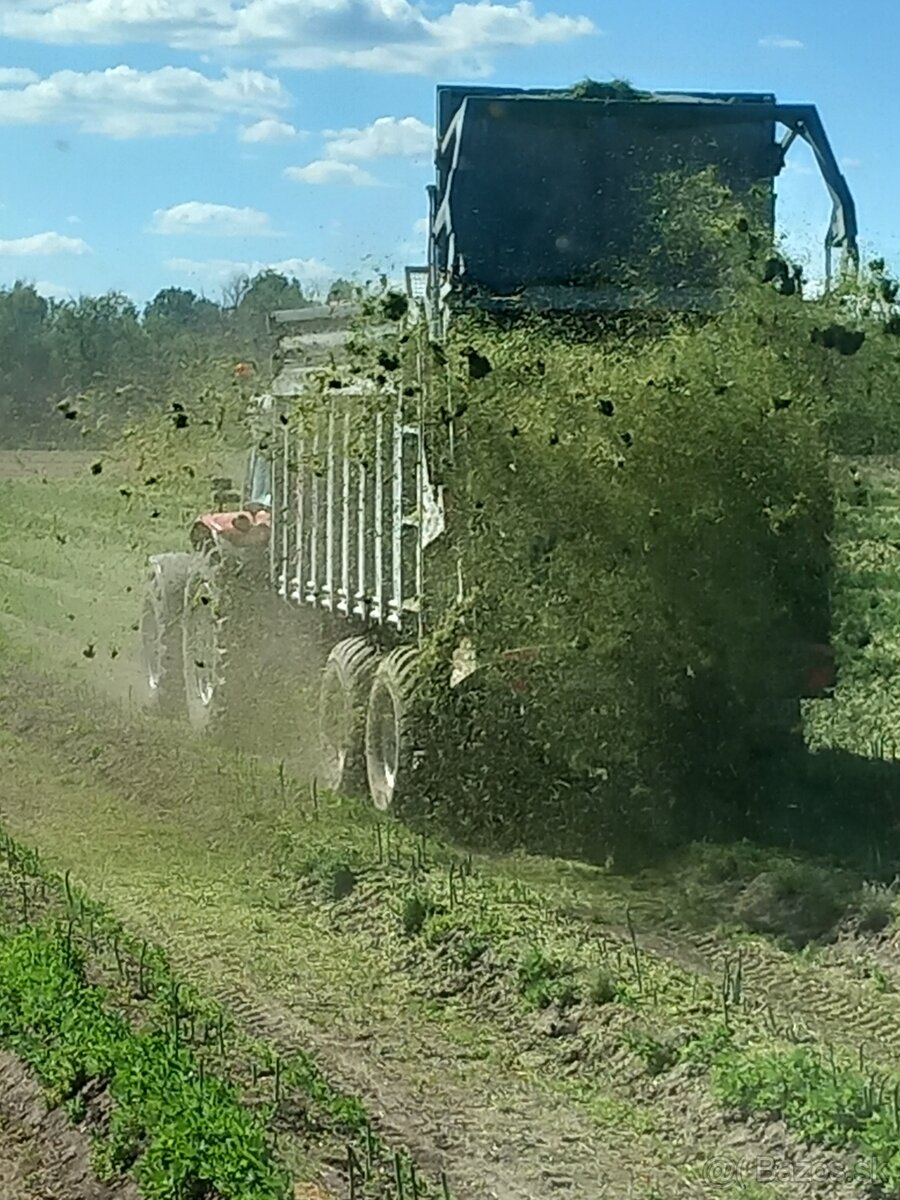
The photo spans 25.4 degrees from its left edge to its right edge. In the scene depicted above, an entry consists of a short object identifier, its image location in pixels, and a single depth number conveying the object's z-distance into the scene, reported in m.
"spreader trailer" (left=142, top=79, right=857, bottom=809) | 12.20
